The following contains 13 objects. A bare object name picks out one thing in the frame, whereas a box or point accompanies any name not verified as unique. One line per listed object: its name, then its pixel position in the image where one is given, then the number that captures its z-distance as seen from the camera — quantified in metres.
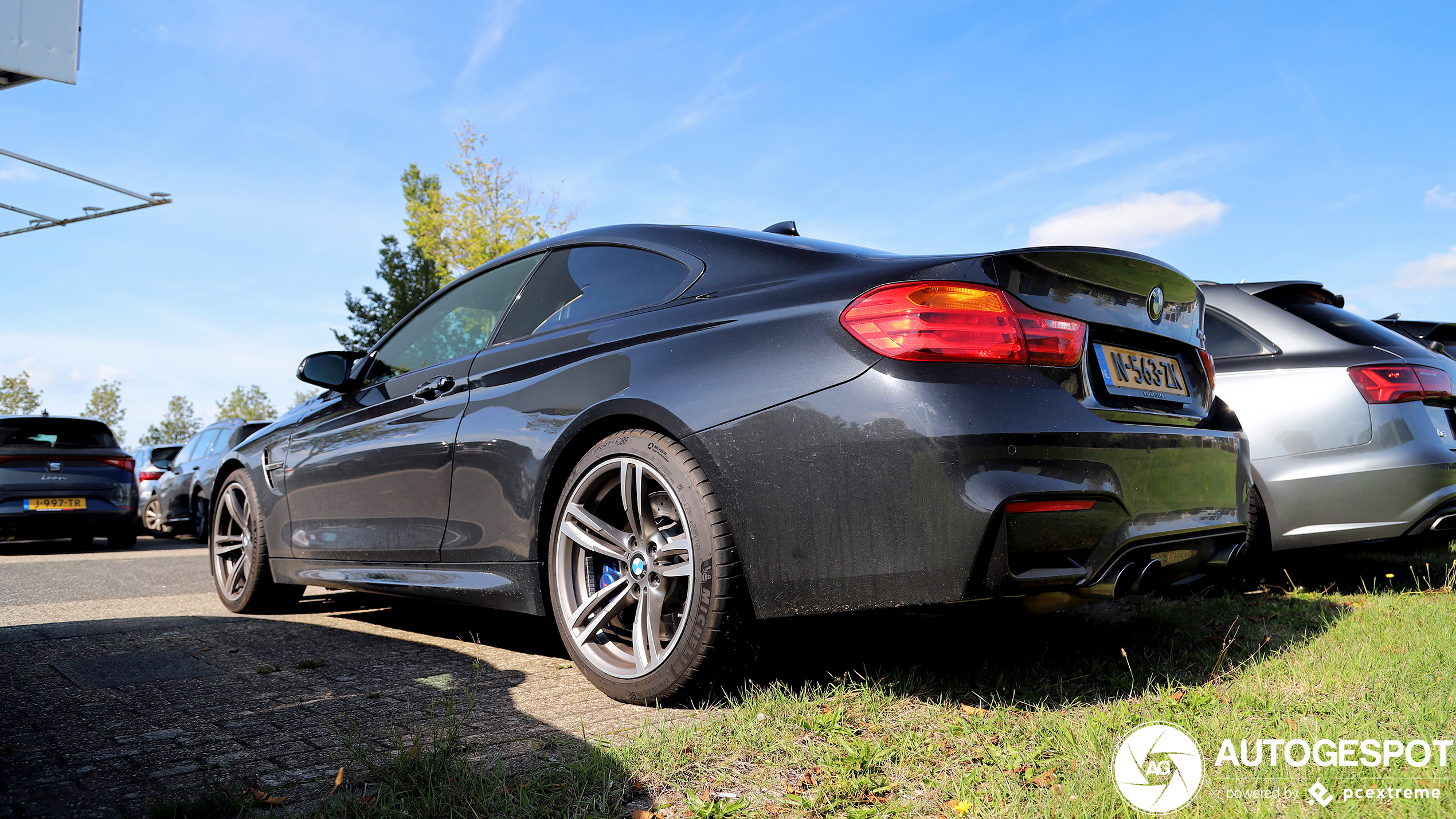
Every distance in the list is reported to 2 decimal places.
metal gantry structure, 17.38
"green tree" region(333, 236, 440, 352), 39.84
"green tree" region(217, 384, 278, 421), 82.69
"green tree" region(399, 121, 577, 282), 25.91
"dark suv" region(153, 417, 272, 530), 11.36
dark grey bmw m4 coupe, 2.28
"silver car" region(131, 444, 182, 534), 14.07
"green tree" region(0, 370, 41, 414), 64.81
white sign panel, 10.31
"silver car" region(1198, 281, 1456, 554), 4.08
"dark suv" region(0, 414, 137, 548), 9.92
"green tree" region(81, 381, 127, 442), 72.94
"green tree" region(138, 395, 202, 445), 88.50
